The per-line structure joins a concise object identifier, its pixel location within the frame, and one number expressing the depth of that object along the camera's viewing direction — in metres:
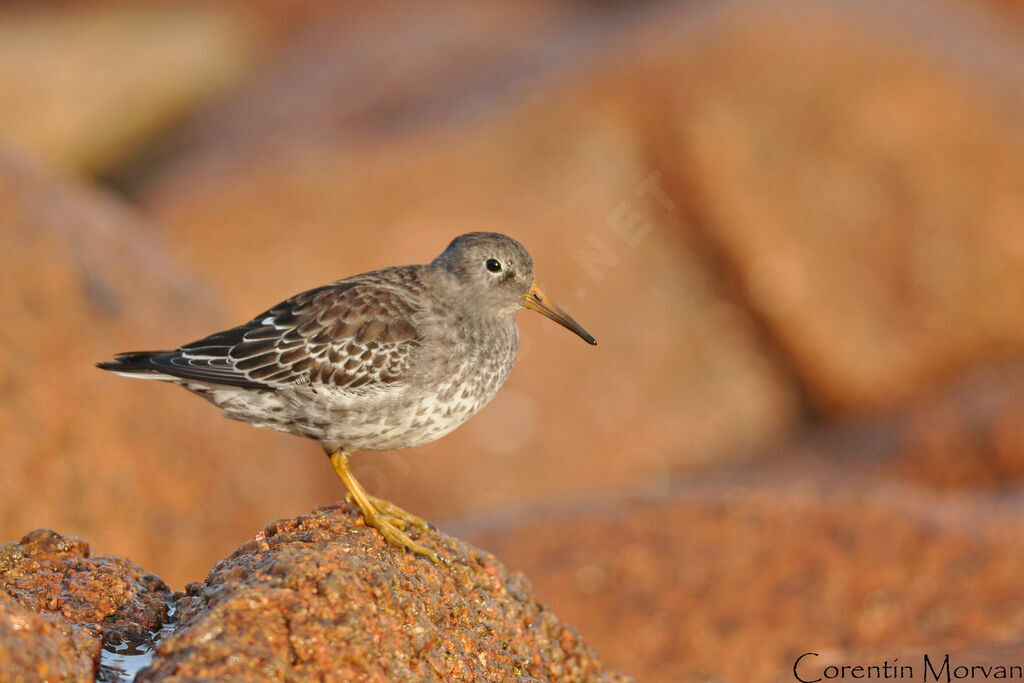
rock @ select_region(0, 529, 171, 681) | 5.02
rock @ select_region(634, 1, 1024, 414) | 16.42
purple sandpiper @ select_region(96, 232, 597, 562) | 7.20
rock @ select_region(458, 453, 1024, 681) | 10.08
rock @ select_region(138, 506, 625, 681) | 5.18
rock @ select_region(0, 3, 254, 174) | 23.66
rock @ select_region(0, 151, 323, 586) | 10.44
